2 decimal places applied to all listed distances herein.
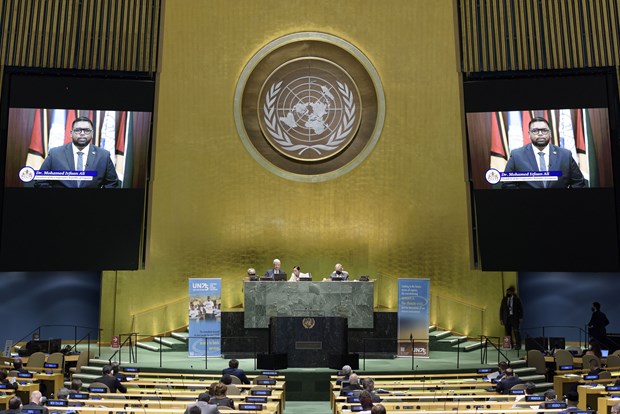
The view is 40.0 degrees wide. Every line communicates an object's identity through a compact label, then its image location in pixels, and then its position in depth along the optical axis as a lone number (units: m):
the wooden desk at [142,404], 10.08
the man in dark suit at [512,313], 17.83
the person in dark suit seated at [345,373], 12.60
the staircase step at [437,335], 18.36
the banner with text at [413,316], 16.59
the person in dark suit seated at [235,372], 12.30
